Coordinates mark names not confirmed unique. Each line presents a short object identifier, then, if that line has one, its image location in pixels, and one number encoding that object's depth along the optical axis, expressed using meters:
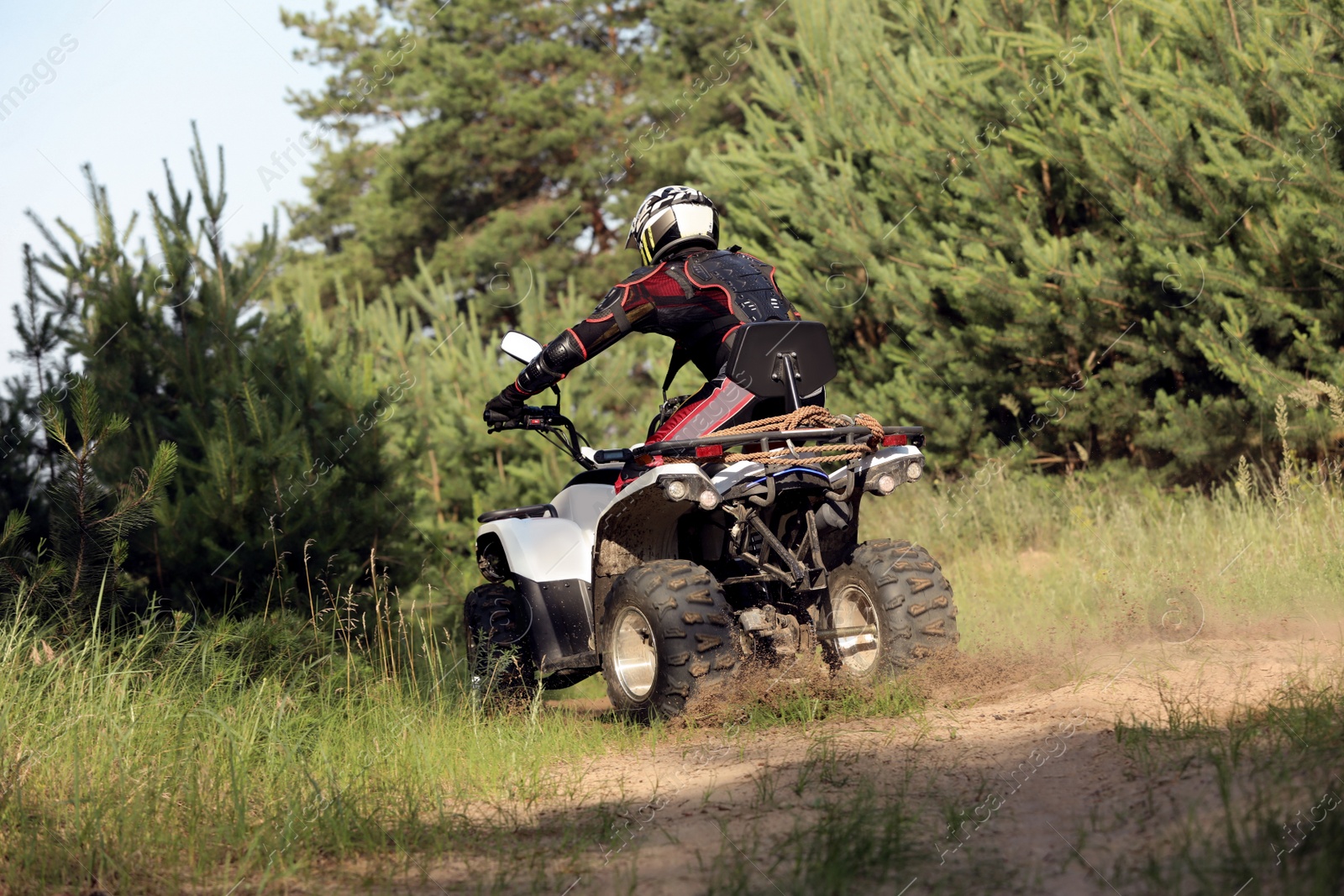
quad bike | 9.62
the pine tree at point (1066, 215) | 16.34
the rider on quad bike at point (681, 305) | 10.71
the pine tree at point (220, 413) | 16.14
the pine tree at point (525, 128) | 47.84
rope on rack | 9.83
